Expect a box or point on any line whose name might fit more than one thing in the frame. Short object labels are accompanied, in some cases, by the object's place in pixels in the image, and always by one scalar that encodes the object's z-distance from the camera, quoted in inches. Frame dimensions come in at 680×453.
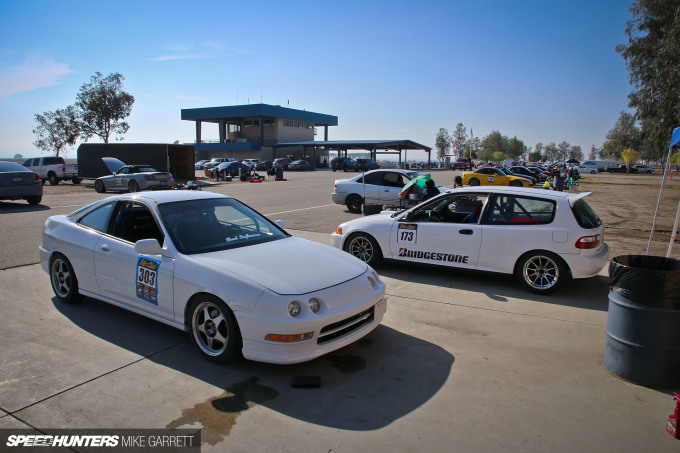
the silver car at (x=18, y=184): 583.5
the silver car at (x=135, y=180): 828.6
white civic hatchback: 230.4
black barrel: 133.7
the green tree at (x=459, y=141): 4845.0
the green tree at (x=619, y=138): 3794.3
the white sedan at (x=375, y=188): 565.1
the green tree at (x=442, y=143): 4621.1
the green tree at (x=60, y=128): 2393.3
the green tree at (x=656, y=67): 748.6
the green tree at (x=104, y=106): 2336.4
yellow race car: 1027.9
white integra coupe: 140.9
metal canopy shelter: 2499.5
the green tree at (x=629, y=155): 3277.6
